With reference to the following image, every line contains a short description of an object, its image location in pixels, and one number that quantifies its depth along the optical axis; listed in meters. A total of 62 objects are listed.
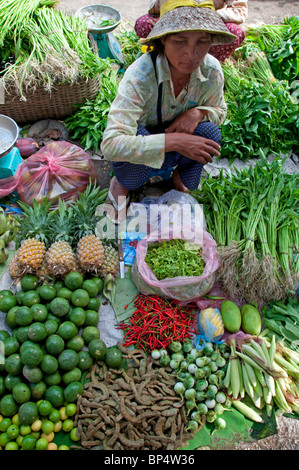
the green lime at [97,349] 2.18
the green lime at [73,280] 2.42
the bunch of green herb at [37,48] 3.26
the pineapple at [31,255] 2.45
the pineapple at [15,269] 2.54
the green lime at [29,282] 2.46
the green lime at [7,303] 2.34
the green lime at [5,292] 2.42
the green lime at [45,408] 1.97
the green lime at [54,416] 1.99
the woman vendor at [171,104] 2.06
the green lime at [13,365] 2.04
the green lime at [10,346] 2.11
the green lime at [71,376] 2.10
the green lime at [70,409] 2.02
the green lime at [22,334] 2.14
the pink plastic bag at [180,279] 2.41
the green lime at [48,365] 2.05
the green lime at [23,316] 2.16
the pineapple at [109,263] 2.64
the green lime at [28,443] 1.89
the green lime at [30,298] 2.30
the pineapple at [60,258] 2.44
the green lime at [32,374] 2.01
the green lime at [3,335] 2.18
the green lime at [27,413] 1.92
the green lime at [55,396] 2.02
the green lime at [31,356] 1.99
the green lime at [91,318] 2.37
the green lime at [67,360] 2.10
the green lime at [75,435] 1.97
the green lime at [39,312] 2.21
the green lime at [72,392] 2.04
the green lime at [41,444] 1.91
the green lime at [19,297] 2.41
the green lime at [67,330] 2.19
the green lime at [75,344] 2.20
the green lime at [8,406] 1.98
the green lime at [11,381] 2.04
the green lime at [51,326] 2.18
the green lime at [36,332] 2.09
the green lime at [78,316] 2.29
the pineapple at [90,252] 2.49
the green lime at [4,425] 1.95
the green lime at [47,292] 2.35
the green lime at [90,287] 2.46
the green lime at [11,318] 2.28
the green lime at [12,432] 1.91
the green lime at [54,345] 2.11
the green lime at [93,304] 2.44
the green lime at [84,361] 2.18
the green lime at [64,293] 2.38
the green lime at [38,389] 2.03
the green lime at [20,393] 1.97
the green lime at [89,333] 2.28
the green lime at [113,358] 2.21
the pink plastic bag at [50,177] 3.04
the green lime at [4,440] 1.91
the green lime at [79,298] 2.36
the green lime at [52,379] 2.08
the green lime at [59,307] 2.26
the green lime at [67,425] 2.00
